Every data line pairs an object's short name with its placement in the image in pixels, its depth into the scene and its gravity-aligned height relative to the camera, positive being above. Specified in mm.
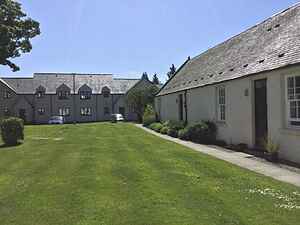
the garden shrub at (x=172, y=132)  16373 -1418
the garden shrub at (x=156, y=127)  20401 -1306
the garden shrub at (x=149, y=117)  26518 -557
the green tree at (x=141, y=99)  36395 +1961
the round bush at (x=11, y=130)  13578 -874
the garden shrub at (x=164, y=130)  18284 -1384
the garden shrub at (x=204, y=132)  13327 -1147
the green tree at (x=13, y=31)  20024 +7076
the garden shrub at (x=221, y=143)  12430 -1650
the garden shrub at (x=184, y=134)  14297 -1348
